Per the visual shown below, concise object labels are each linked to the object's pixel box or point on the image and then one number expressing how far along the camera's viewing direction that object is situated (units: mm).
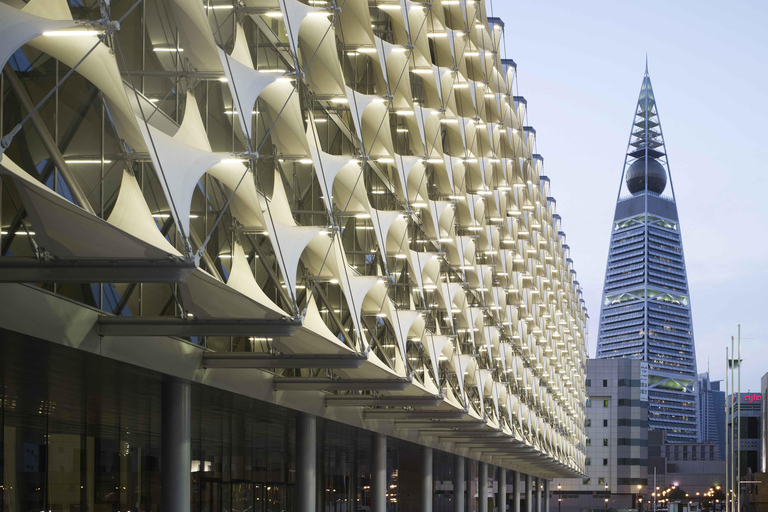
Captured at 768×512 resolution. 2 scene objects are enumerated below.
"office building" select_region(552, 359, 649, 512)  140875
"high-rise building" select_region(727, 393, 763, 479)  173500
